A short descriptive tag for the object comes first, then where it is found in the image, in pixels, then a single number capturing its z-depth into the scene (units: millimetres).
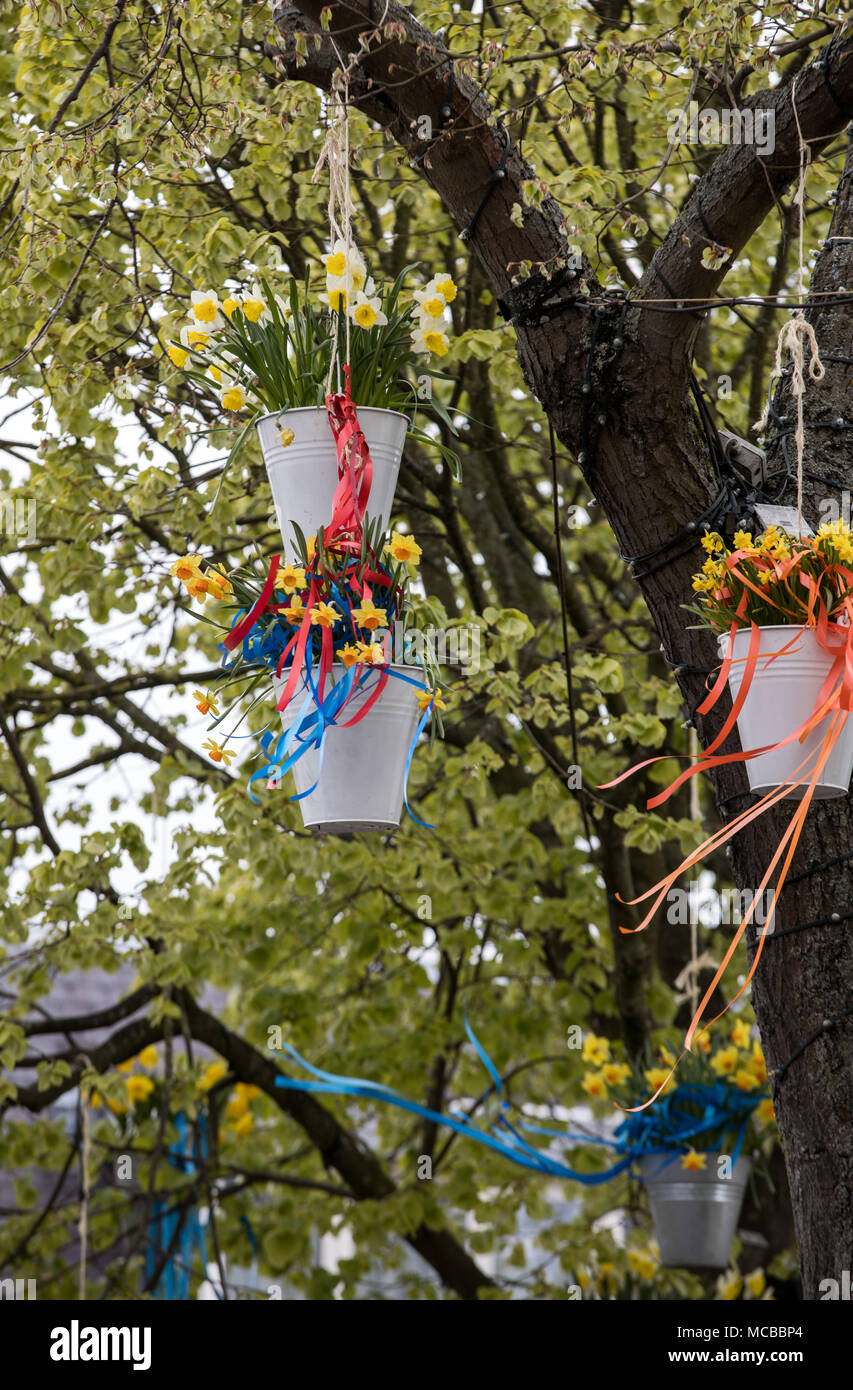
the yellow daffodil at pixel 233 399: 8644
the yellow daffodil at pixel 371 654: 8494
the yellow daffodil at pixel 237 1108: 18012
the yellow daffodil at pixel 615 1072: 11534
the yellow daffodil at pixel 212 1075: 16098
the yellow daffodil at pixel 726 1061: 10846
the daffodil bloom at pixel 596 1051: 11590
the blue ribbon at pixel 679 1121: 10896
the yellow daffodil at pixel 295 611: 8541
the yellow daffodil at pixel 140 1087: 16300
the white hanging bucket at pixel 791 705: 8477
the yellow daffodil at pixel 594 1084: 11780
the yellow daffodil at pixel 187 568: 8542
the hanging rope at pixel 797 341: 8569
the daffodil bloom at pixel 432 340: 8661
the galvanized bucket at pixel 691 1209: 10964
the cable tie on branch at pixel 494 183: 8936
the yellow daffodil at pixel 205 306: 8631
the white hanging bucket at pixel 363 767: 8576
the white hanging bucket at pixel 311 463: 8615
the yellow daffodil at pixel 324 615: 8491
